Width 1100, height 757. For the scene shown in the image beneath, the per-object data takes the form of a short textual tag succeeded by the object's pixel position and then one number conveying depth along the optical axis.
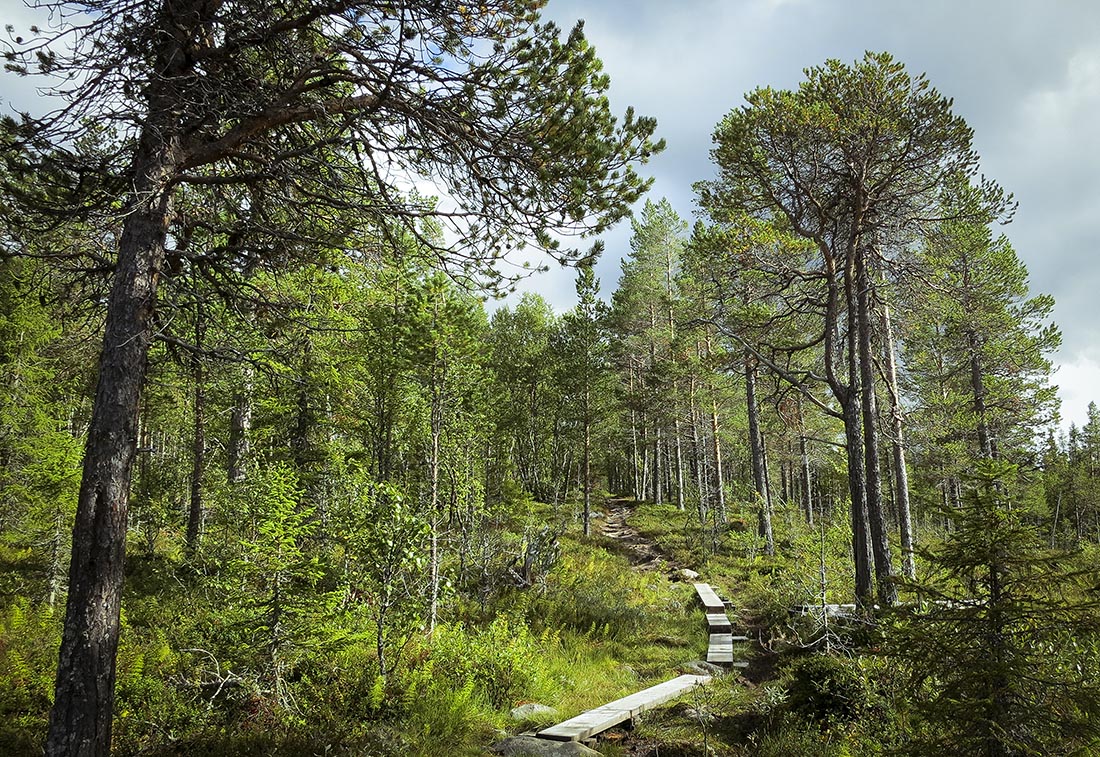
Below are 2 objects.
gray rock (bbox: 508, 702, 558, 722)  7.65
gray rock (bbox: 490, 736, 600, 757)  6.07
